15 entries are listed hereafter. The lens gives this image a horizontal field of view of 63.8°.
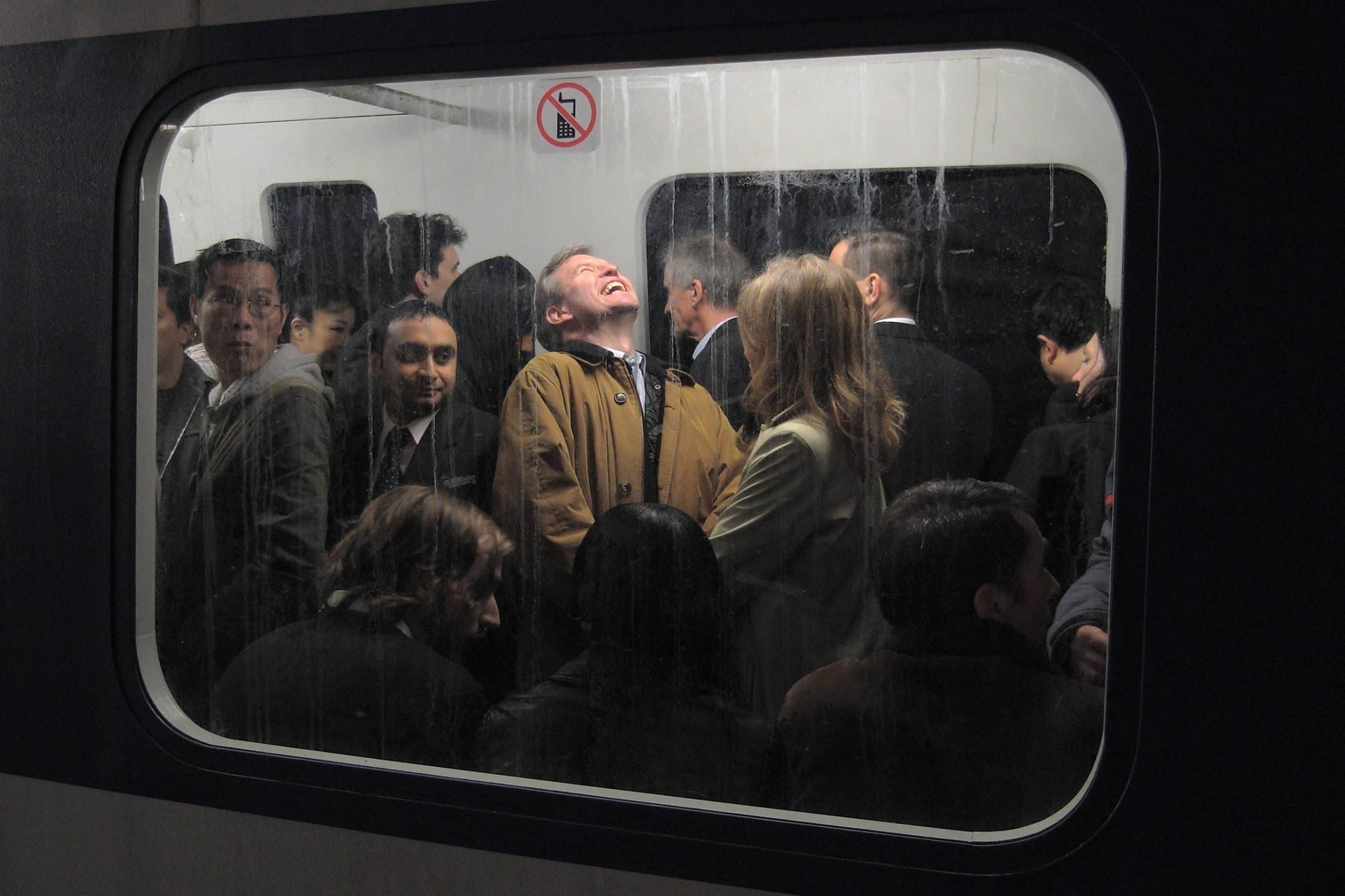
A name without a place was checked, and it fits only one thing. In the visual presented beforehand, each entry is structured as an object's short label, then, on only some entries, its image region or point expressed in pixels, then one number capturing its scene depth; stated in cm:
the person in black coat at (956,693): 133
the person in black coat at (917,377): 134
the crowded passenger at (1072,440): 127
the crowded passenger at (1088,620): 128
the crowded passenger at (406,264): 154
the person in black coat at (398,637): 159
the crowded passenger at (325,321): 161
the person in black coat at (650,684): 146
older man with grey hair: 142
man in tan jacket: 146
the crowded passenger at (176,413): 172
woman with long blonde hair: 138
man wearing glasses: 166
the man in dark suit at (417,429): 156
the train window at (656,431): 132
